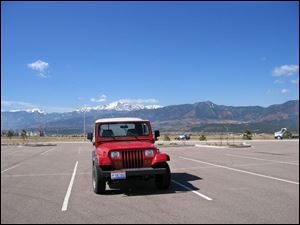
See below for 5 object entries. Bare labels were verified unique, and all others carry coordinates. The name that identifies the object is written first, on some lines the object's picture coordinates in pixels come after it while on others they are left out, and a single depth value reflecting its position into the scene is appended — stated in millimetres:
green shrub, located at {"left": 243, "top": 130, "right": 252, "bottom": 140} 50070
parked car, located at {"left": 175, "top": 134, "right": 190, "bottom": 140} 60630
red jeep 8160
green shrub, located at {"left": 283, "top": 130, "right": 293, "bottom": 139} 52849
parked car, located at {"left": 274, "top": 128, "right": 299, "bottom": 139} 53180
